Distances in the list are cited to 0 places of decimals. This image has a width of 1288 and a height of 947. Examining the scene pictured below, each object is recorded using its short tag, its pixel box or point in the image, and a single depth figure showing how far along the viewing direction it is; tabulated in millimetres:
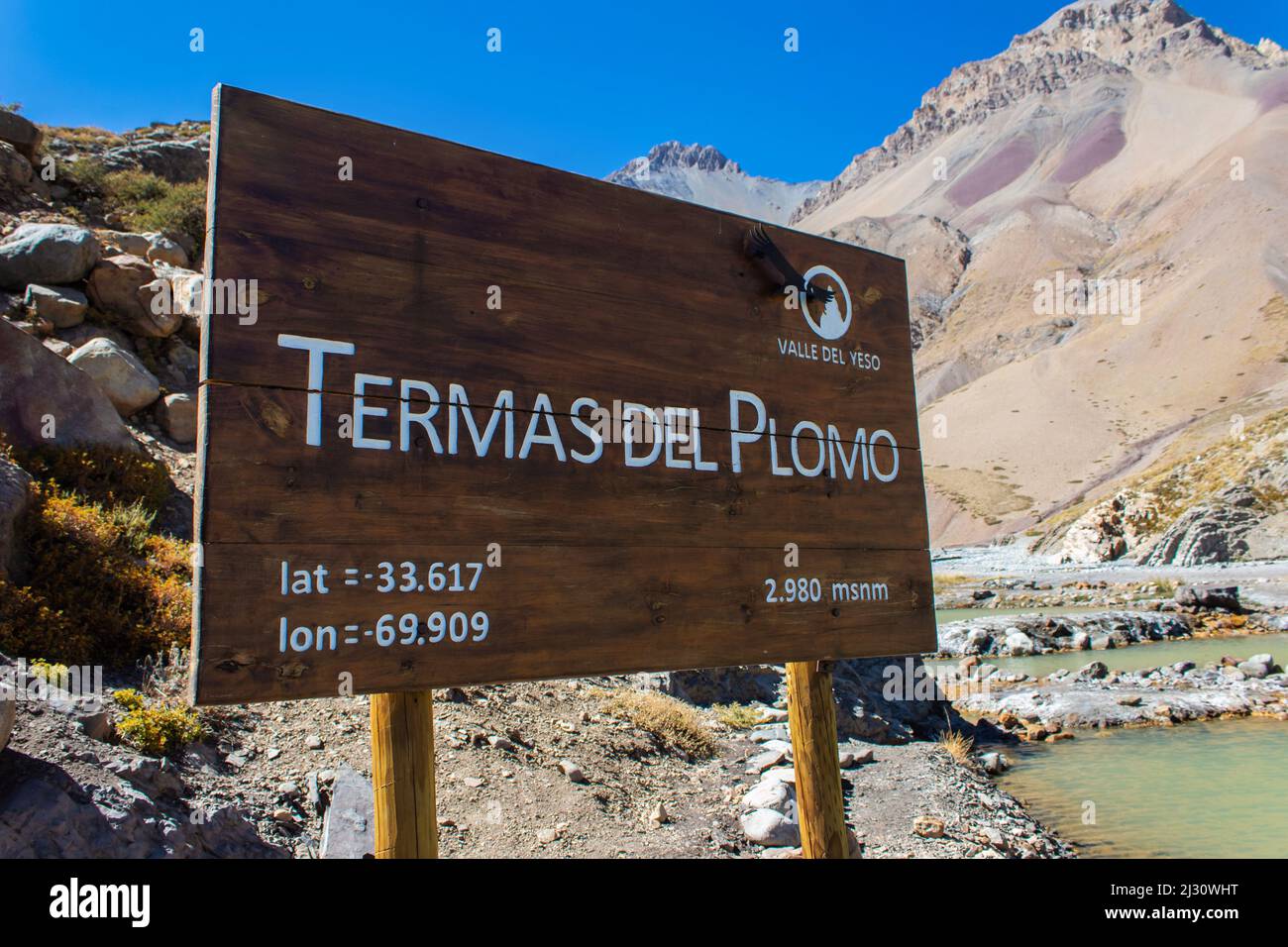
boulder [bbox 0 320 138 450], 9922
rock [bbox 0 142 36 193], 17938
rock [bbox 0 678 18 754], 4312
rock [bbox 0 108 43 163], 18609
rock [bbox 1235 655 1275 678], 18781
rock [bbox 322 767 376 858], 5699
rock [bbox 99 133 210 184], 24609
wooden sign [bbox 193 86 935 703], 2600
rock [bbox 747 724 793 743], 10388
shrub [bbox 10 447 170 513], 9711
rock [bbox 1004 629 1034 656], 25266
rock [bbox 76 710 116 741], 5363
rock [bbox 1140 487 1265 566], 43281
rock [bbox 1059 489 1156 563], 51809
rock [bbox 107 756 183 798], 5184
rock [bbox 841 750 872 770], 10509
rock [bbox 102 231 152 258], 16891
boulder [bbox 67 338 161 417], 12281
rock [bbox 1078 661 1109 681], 19734
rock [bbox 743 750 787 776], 9203
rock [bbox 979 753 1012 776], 12766
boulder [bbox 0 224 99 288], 13539
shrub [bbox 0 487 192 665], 7289
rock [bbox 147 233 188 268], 17016
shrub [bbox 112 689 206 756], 6039
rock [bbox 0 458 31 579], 7672
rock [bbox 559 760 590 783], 8125
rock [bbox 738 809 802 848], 7543
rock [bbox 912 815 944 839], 8273
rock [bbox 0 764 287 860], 4203
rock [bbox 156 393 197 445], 12812
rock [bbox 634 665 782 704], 11445
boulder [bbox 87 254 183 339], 14094
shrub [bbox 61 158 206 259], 19878
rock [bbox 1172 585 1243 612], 29578
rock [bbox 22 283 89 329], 13000
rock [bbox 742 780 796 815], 8039
